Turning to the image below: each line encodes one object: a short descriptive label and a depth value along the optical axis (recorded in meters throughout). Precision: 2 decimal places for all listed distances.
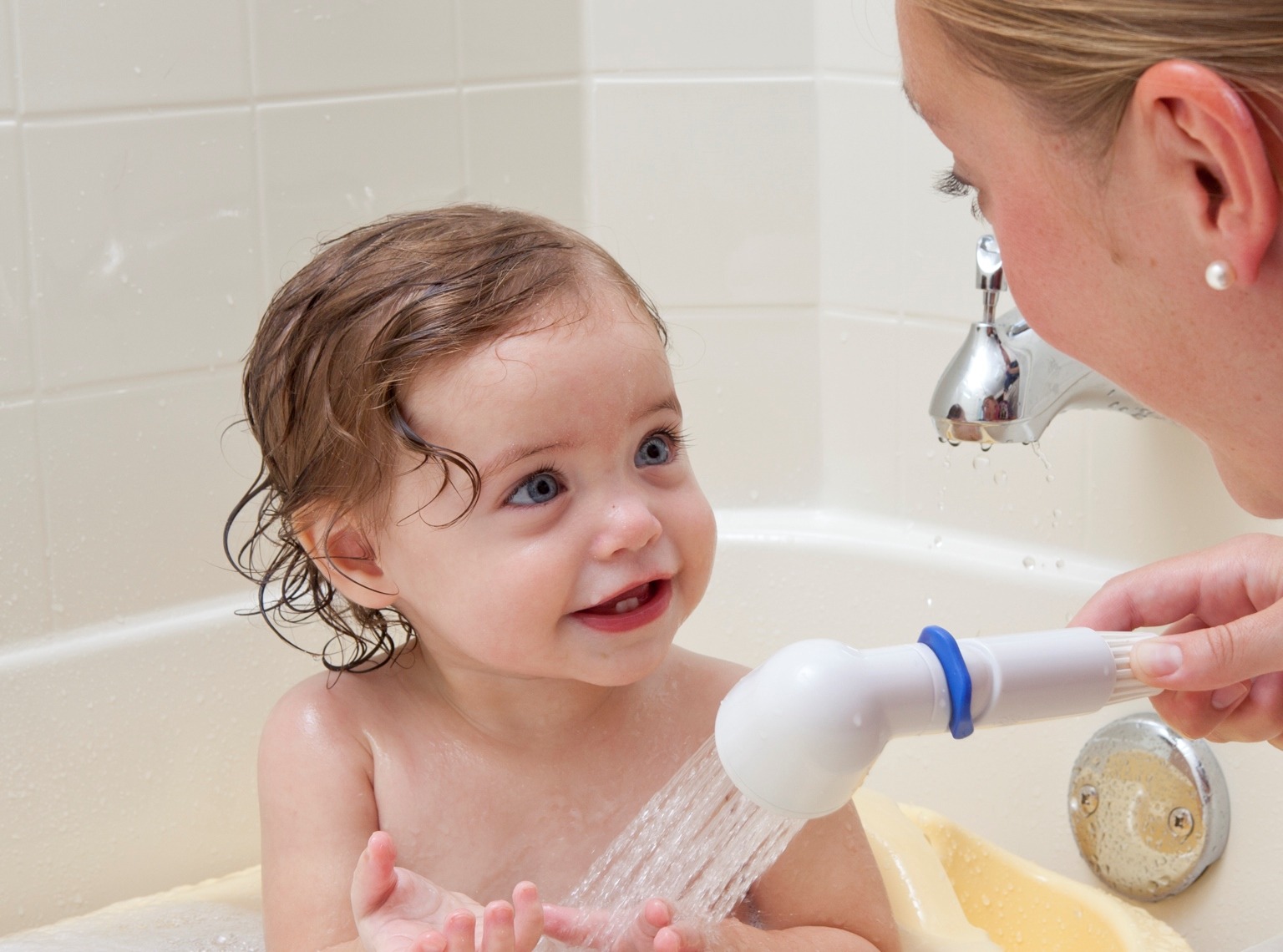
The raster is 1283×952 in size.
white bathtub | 1.20
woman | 0.80
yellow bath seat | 1.15
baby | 1.03
